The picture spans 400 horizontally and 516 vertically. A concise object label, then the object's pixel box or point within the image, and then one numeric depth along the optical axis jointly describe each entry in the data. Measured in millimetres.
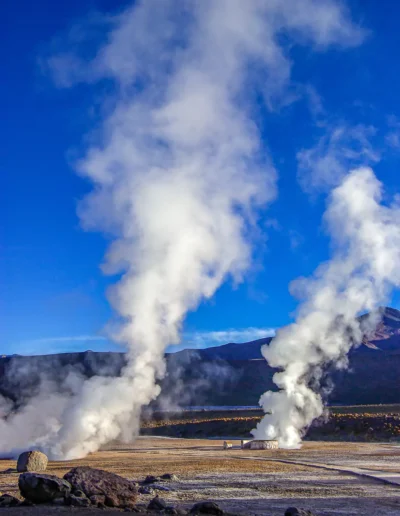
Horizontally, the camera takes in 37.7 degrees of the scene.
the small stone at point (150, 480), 22656
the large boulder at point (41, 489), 16156
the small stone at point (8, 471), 28788
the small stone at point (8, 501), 15711
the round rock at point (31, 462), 29238
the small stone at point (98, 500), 15670
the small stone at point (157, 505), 15031
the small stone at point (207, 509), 14539
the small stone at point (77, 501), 15430
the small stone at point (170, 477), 23703
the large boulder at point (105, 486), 16031
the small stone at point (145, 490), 20023
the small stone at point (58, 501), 15887
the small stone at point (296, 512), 13527
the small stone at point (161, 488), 20766
